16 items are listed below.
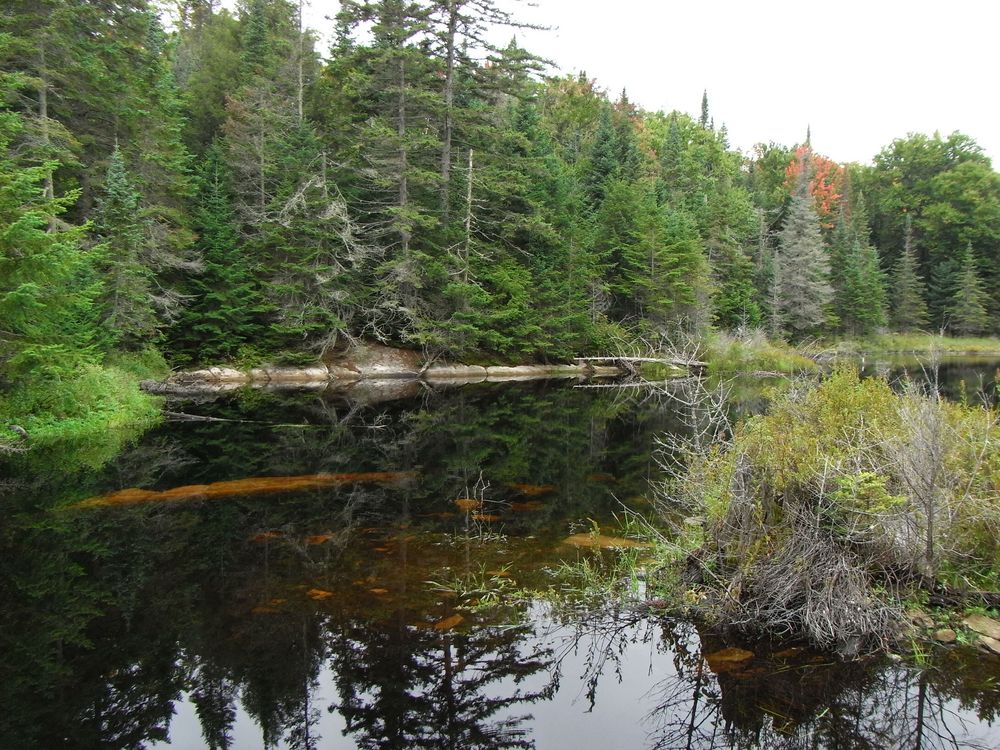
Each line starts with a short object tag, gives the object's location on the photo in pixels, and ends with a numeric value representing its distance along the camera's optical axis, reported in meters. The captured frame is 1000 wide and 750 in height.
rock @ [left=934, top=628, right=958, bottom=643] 5.36
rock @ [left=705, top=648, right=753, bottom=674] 5.18
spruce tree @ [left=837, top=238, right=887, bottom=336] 50.88
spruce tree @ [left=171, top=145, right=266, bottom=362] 26.84
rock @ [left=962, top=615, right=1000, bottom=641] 5.37
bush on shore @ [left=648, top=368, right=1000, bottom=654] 5.22
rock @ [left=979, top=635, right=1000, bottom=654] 5.23
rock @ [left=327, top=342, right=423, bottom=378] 29.53
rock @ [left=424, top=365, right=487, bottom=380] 29.63
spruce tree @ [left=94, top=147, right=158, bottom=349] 20.25
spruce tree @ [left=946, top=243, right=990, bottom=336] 54.22
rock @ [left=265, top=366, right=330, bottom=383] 27.34
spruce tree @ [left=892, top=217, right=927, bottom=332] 55.97
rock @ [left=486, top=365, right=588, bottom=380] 31.42
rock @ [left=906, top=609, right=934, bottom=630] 5.46
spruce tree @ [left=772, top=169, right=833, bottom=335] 47.47
